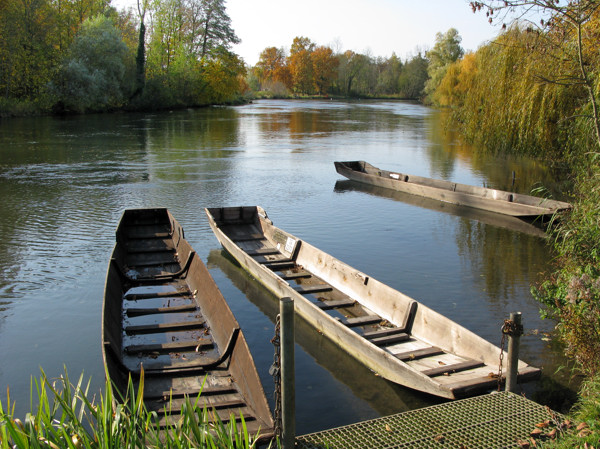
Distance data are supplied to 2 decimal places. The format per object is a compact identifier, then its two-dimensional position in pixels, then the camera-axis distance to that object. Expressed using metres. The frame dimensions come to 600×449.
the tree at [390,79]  115.56
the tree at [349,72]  117.81
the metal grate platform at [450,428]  5.17
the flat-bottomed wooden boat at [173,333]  5.93
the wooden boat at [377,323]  6.47
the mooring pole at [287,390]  5.09
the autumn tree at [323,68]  115.12
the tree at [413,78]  103.75
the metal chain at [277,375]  5.09
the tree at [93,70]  48.12
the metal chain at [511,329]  5.85
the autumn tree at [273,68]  119.69
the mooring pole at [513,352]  5.86
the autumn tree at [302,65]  114.19
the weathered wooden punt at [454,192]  15.25
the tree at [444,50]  76.25
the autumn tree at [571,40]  7.56
